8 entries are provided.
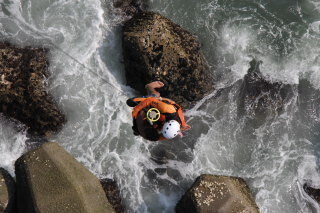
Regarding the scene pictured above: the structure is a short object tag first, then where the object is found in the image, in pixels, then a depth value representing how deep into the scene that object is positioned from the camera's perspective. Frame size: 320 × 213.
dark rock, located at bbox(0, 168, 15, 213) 14.66
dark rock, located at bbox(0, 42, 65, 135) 16.28
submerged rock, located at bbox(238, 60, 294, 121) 17.95
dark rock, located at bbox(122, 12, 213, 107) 16.22
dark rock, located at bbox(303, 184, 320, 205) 17.08
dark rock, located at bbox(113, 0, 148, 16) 18.00
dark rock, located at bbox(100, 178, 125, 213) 16.67
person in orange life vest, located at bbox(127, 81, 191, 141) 12.05
